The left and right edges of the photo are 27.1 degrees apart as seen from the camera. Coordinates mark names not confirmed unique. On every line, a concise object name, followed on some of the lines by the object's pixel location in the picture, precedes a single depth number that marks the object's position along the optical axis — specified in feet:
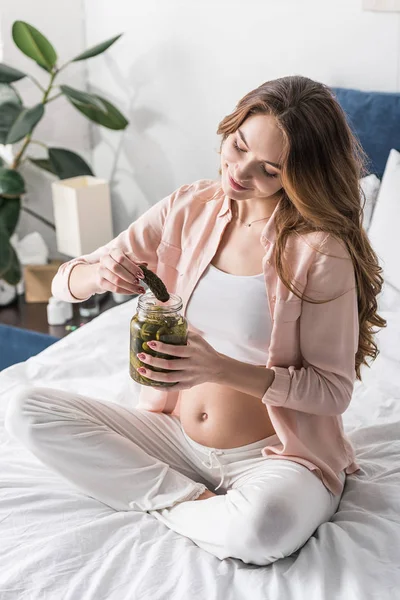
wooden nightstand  8.88
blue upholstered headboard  8.00
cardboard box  9.55
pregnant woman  4.75
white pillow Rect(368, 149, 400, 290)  7.45
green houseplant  8.89
